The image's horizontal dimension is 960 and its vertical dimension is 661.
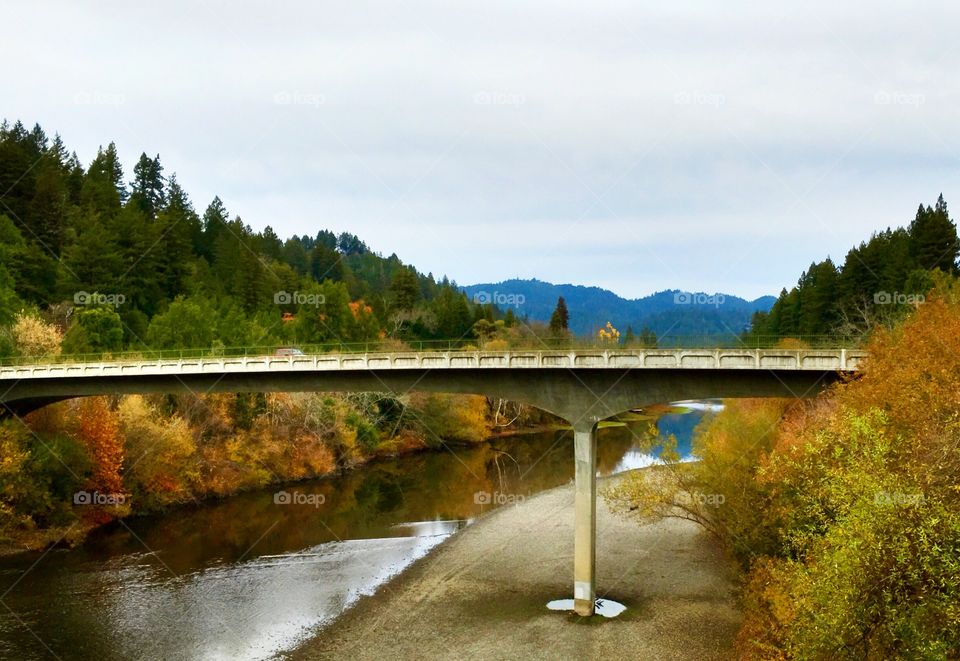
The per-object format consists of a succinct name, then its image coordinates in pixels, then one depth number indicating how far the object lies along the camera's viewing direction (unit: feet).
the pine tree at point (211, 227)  384.47
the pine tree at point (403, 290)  378.94
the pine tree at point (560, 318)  437.79
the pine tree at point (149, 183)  413.67
